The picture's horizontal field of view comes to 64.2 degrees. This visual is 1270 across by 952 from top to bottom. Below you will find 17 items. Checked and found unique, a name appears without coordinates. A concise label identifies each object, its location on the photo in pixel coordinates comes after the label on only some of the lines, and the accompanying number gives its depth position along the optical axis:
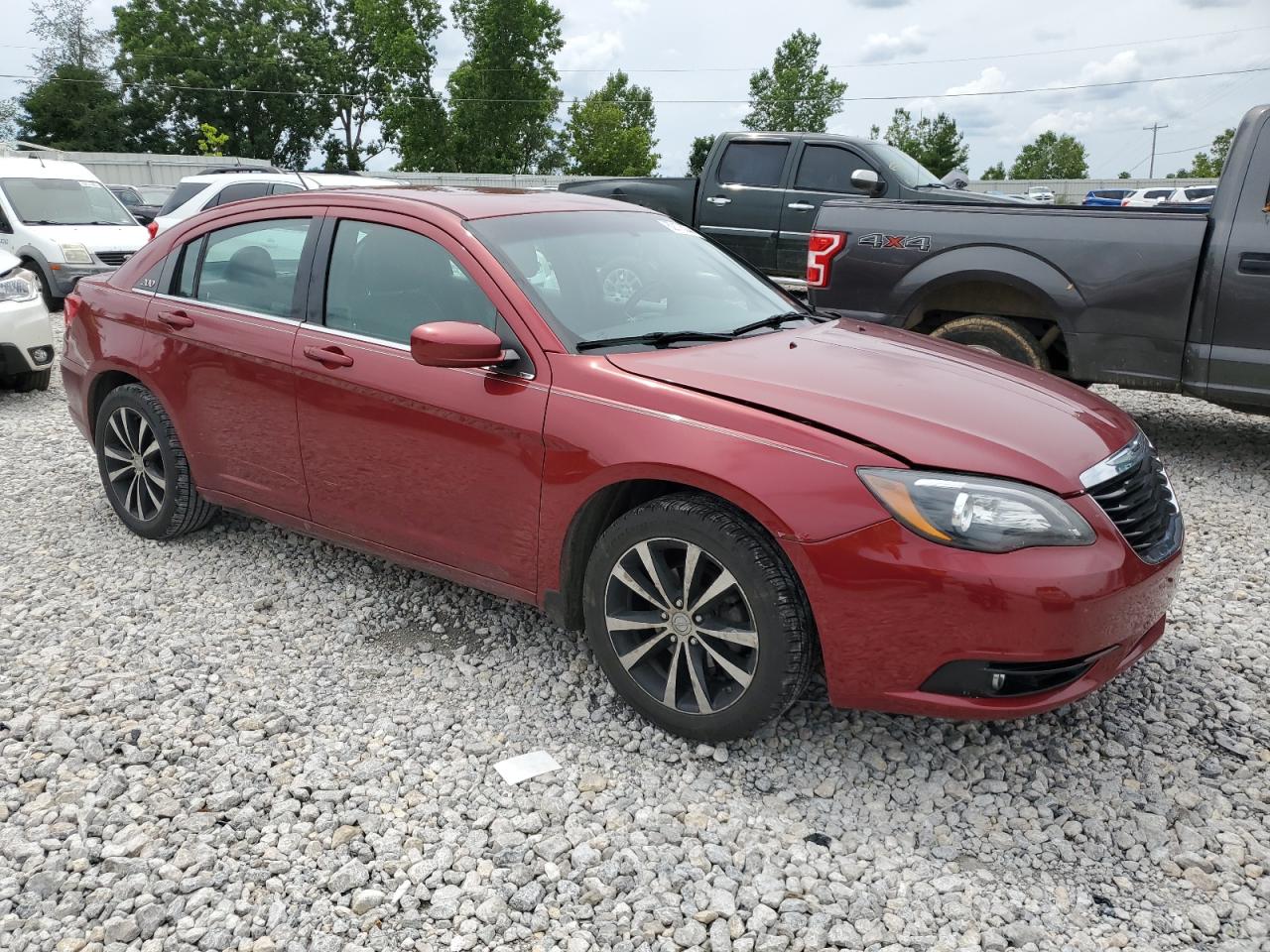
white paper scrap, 3.09
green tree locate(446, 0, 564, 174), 57.03
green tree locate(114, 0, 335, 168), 68.00
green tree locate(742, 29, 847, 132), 64.12
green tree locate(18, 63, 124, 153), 63.16
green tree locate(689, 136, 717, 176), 54.12
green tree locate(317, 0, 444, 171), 61.94
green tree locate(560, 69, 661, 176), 66.94
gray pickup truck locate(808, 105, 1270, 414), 5.74
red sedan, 2.71
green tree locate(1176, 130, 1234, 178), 69.38
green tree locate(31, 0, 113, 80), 67.81
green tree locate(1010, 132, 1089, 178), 92.31
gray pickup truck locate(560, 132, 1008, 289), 10.56
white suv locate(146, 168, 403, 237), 11.99
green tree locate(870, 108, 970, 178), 66.06
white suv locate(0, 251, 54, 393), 7.81
